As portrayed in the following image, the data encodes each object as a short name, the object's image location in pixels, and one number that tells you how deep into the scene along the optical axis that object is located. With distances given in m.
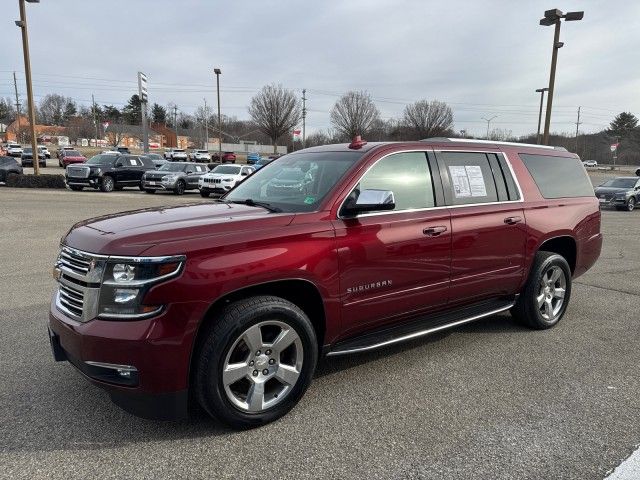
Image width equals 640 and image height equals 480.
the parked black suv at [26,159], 41.69
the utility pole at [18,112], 87.81
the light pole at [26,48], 21.22
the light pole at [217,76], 41.03
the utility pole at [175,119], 119.31
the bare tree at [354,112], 72.12
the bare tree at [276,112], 71.44
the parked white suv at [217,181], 21.91
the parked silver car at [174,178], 22.45
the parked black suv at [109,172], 21.67
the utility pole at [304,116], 69.69
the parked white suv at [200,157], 60.59
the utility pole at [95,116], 96.19
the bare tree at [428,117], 69.08
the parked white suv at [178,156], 56.50
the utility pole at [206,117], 105.21
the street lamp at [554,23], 17.66
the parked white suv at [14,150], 47.50
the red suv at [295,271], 2.78
